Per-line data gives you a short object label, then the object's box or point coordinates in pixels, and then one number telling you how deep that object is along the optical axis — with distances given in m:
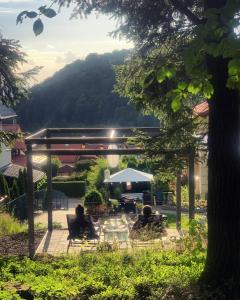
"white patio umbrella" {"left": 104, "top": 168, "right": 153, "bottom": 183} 22.94
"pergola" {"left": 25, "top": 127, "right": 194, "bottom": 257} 11.10
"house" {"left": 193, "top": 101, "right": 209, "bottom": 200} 25.45
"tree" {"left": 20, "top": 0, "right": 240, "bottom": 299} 2.74
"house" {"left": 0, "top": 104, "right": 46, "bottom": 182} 35.16
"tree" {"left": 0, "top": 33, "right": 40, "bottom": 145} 12.50
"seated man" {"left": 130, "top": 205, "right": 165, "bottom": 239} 11.11
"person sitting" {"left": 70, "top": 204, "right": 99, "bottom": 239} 12.13
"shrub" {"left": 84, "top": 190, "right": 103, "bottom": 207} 21.19
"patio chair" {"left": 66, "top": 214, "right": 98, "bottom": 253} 11.67
